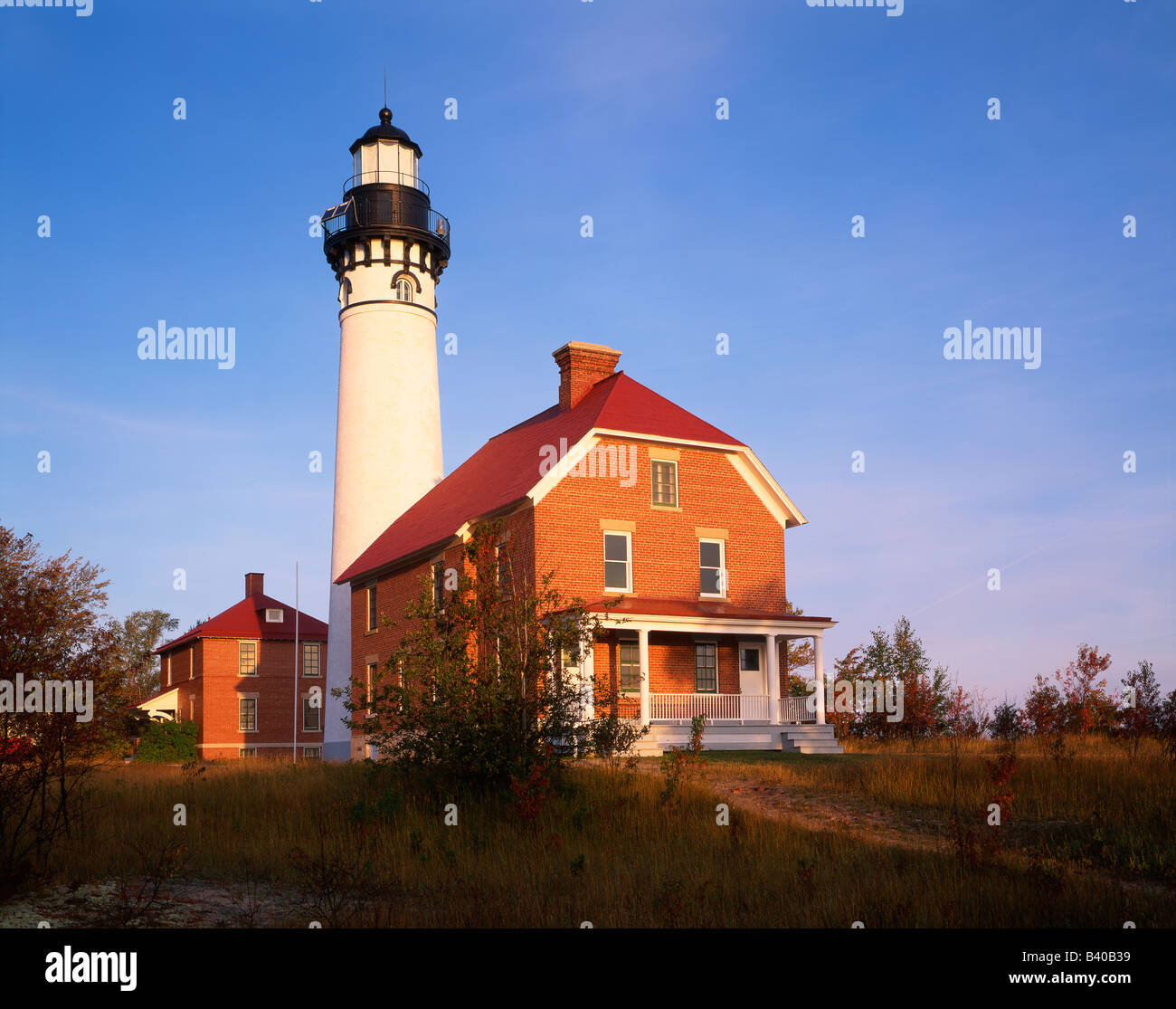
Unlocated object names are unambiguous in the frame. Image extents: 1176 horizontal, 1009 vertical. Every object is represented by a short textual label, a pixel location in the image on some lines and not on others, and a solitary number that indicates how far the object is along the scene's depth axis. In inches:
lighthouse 1453.0
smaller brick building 2003.0
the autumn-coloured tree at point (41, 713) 455.5
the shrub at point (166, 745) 1804.9
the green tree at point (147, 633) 3235.7
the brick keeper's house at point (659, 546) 1059.9
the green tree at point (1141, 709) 1000.9
